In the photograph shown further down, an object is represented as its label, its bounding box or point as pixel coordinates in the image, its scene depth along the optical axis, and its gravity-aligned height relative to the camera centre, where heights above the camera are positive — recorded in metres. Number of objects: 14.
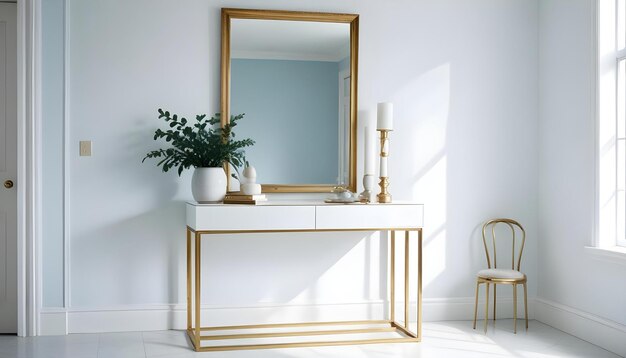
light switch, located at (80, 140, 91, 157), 4.37 +0.11
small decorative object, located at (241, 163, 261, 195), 4.19 -0.11
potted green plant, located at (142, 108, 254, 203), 4.18 +0.08
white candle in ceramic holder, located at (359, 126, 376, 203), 4.67 +0.09
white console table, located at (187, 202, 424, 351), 3.98 -0.36
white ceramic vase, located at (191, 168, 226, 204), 4.16 -0.12
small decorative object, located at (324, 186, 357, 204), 4.21 -0.19
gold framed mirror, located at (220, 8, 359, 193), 4.52 +0.49
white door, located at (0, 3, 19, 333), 4.36 +0.10
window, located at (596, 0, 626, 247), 4.23 +0.26
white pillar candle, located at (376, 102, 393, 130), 4.46 +0.32
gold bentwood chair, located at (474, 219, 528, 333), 4.45 -0.70
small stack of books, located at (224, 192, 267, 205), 4.07 -0.20
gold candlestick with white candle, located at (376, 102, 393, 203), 4.46 +0.24
